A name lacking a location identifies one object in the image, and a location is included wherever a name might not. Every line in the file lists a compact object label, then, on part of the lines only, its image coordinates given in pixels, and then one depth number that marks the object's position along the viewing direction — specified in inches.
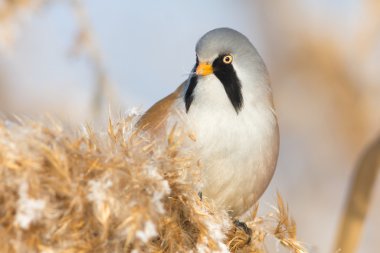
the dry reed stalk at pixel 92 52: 278.4
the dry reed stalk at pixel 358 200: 222.2
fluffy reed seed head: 136.9
